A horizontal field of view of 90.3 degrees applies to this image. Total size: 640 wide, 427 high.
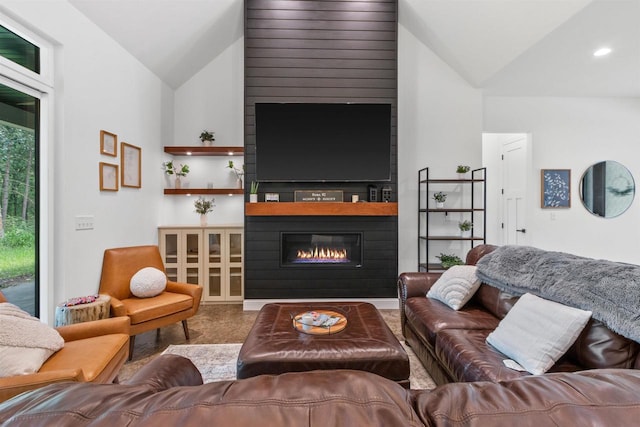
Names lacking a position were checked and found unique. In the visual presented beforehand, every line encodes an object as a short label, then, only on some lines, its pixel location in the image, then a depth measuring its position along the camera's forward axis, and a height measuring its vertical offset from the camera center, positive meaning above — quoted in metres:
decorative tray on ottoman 2.01 -0.75
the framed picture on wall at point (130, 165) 3.32 +0.50
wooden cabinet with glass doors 3.98 -0.60
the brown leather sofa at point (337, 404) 0.48 -0.31
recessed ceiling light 3.45 +1.74
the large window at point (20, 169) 2.26 +0.31
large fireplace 4.00 -0.48
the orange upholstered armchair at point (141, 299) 2.61 -0.79
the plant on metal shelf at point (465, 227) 4.19 -0.22
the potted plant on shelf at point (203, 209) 4.19 +0.02
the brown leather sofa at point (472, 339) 1.47 -0.77
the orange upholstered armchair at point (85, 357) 1.37 -0.80
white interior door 4.97 +0.32
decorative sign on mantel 3.91 +0.18
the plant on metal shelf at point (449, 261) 3.97 -0.64
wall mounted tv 3.82 +0.81
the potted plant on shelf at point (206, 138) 4.27 +0.98
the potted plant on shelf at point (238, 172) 4.43 +0.53
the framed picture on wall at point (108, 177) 2.98 +0.33
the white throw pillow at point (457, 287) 2.45 -0.60
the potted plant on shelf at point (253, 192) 3.79 +0.22
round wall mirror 4.90 +0.33
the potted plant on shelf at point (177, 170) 4.23 +0.54
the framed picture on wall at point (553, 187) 4.89 +0.36
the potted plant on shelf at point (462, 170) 4.16 +0.53
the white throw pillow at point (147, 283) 2.91 -0.68
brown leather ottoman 1.72 -0.79
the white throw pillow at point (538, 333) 1.52 -0.63
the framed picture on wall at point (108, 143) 2.98 +0.65
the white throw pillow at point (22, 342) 1.47 -0.67
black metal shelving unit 4.17 +0.02
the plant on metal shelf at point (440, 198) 4.19 +0.16
